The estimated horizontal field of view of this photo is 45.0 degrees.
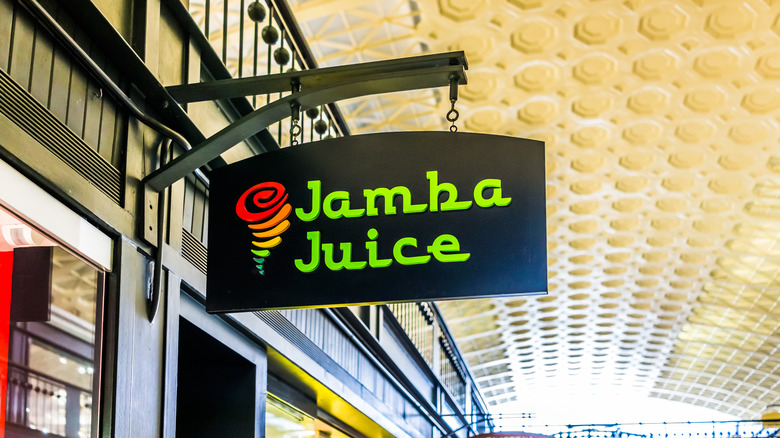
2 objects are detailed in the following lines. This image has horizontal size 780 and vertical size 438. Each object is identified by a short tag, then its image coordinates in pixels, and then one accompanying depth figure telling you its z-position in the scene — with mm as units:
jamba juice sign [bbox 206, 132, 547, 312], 3934
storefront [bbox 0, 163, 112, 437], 3197
